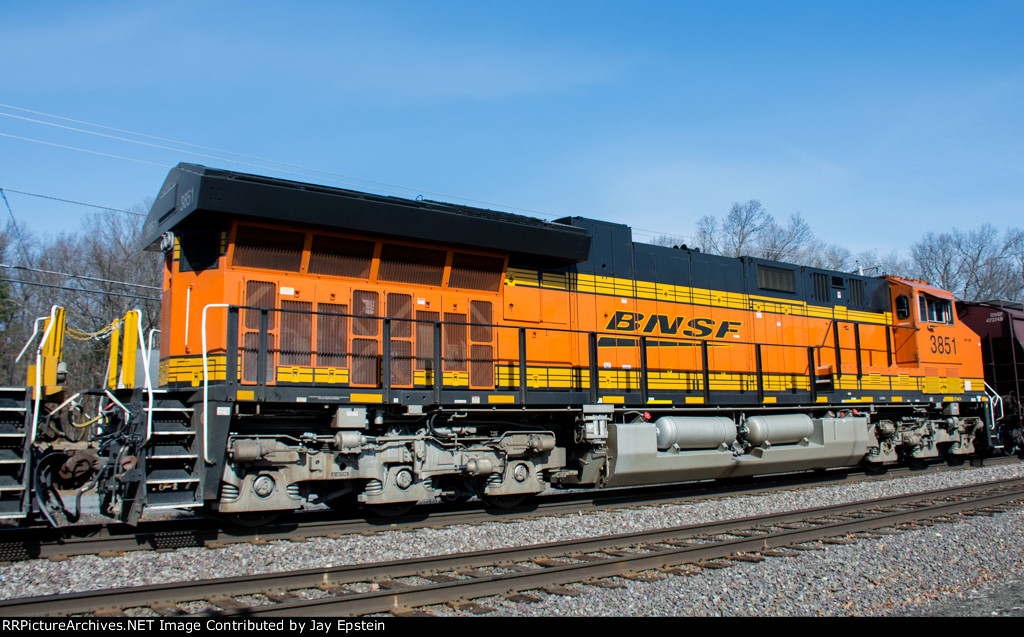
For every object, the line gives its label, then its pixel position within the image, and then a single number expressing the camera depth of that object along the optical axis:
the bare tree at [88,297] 29.05
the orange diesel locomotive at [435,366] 7.73
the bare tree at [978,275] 47.59
